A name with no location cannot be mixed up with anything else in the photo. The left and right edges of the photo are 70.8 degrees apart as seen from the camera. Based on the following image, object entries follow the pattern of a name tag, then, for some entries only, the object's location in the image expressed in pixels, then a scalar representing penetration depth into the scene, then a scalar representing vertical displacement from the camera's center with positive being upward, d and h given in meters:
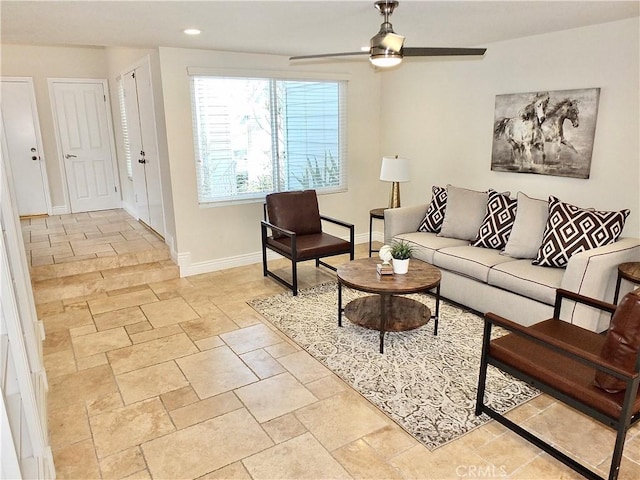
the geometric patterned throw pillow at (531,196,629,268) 3.30 -0.70
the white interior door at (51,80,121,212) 6.65 -0.04
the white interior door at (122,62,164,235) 4.96 -0.05
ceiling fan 2.65 +0.54
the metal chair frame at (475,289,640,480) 1.86 -1.17
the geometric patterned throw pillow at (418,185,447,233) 4.49 -0.74
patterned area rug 2.52 -1.49
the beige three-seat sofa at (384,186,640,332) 3.07 -0.98
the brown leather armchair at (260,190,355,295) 4.28 -0.95
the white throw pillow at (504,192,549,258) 3.68 -0.75
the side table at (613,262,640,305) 2.89 -0.88
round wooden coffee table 3.13 -1.15
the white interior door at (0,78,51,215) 6.29 -0.04
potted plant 3.32 -0.87
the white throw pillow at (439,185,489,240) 4.23 -0.71
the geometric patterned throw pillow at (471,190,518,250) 3.94 -0.74
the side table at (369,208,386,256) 5.10 -0.85
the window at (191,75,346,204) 4.75 +0.04
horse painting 3.70 +0.04
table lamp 4.88 -0.34
